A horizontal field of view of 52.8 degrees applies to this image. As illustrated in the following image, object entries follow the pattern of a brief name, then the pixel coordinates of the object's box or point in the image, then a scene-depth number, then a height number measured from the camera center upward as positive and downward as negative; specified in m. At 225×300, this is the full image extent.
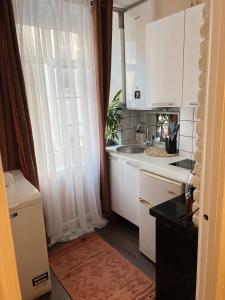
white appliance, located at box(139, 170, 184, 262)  1.79 -0.81
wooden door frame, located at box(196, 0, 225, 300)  0.86 -0.33
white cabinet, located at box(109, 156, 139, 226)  2.32 -0.92
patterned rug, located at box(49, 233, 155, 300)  1.77 -1.45
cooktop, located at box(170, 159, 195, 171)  2.01 -0.58
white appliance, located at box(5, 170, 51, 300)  1.56 -0.93
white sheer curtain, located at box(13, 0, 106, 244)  2.00 -0.03
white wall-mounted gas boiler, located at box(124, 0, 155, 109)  2.31 +0.54
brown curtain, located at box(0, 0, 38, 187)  1.79 -0.03
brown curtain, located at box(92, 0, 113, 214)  2.26 +0.48
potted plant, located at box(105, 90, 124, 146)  2.68 -0.18
